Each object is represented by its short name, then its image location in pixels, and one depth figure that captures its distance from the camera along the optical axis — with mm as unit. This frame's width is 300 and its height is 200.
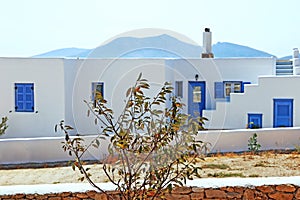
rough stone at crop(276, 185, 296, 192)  5801
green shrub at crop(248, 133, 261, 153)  10500
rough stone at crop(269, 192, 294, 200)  5812
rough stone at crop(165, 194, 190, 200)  5778
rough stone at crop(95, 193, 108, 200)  5668
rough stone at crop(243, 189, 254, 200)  5758
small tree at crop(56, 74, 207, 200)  4152
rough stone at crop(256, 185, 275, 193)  5762
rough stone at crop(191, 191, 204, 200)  5745
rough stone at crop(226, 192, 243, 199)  5762
